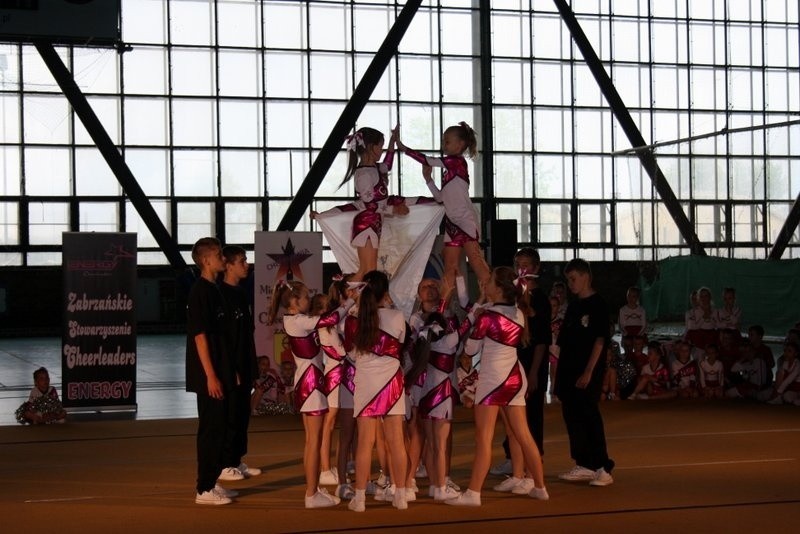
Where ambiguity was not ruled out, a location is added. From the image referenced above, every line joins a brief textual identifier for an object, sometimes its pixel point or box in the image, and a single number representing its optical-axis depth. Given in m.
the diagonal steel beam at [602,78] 29.66
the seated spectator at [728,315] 14.53
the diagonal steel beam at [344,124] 25.77
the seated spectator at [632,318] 14.70
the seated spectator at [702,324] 14.57
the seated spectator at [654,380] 13.52
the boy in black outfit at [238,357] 8.00
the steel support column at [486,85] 23.36
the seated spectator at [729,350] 13.91
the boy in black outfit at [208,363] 7.19
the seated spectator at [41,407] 11.75
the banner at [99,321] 12.44
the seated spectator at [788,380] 12.80
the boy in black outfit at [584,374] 7.91
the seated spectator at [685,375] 13.62
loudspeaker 17.28
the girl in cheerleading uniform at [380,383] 6.93
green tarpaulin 17.83
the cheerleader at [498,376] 7.21
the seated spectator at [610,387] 13.45
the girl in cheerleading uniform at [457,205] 8.29
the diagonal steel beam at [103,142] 25.69
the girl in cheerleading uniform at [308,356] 7.31
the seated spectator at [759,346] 13.34
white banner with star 13.30
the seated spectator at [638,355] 13.66
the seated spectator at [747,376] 13.37
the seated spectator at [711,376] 13.57
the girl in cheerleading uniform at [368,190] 8.21
